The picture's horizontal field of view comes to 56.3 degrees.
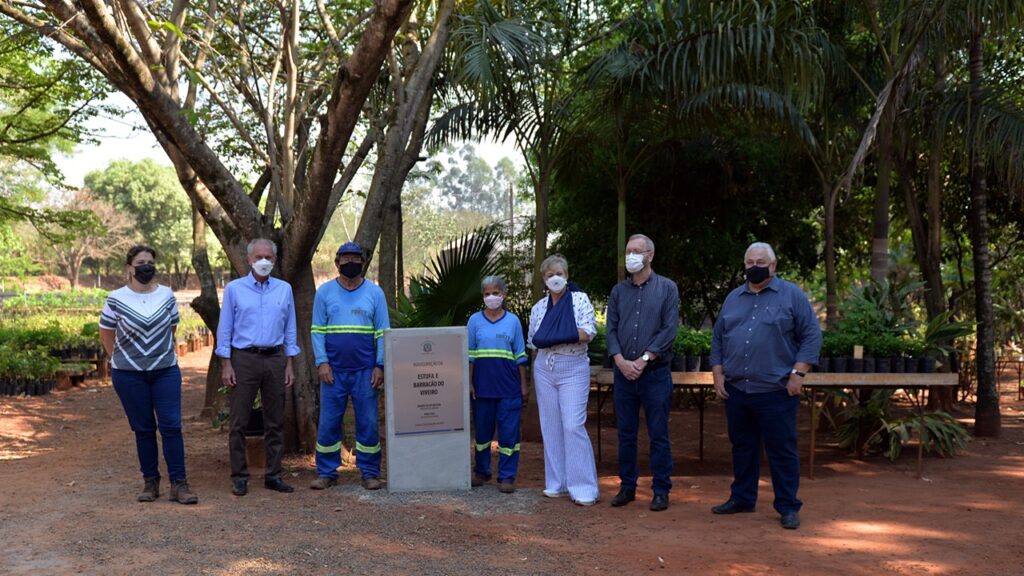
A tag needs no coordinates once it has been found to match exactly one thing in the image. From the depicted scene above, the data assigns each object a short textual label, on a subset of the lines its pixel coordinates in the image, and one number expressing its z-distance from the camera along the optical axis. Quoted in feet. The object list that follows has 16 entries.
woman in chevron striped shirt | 21.47
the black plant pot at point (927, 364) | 27.30
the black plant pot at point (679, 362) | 27.40
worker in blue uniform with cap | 23.76
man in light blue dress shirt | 23.17
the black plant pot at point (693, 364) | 27.43
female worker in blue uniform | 24.13
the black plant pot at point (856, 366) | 26.86
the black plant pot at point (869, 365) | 26.94
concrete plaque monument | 24.02
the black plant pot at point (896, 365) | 27.04
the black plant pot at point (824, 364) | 27.07
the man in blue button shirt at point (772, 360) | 20.97
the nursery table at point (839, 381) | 25.95
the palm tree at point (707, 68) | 30.66
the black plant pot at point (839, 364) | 26.84
